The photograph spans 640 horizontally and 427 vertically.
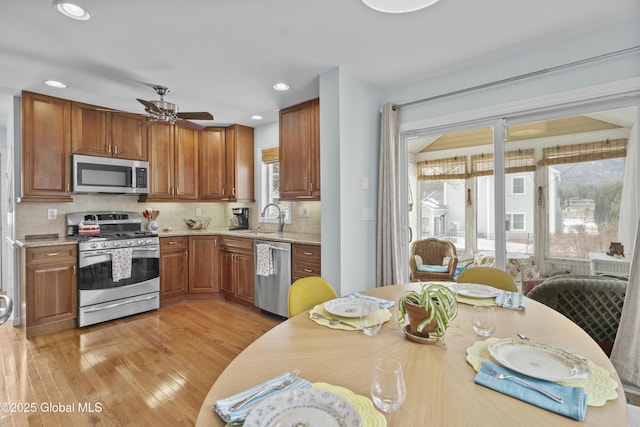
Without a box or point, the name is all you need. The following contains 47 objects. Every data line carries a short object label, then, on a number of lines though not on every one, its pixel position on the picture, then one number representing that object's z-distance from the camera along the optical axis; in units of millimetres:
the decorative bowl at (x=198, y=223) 4757
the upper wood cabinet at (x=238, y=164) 4738
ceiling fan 2992
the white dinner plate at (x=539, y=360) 938
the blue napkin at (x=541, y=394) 791
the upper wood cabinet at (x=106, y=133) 3639
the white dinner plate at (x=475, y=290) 1706
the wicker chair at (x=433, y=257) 3203
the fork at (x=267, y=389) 785
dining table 777
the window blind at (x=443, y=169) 3092
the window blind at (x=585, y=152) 2371
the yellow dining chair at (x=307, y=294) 1697
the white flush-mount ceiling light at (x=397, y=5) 1767
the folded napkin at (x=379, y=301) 1587
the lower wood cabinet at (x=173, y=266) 4113
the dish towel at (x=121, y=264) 3543
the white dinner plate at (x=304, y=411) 716
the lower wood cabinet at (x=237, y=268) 3980
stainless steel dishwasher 3514
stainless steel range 3400
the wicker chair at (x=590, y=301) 2143
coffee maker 4904
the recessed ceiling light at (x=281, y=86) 3193
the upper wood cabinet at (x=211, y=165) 4727
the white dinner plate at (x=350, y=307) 1416
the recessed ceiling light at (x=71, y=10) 1919
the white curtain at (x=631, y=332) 2029
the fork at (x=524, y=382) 831
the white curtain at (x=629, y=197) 2256
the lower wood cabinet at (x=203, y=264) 4357
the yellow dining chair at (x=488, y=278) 2047
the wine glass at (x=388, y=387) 775
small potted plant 1181
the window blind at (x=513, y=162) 2736
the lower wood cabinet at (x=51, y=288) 3139
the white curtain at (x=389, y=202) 3139
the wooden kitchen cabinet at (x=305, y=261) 3219
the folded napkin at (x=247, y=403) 745
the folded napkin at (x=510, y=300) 1568
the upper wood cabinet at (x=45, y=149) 3297
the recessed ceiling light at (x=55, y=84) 3078
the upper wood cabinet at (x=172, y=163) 4301
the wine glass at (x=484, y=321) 1201
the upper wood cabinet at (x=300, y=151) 3385
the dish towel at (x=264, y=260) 3625
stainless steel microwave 3609
